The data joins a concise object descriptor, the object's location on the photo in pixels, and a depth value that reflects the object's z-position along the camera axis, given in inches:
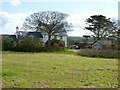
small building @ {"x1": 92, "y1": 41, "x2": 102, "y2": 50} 2179.4
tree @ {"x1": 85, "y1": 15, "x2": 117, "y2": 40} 2470.8
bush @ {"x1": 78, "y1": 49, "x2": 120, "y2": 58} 1396.4
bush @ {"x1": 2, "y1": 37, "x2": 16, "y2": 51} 1892.3
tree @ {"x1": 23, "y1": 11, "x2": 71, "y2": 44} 2379.4
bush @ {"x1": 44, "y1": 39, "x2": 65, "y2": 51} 1915.8
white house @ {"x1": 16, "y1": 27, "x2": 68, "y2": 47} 2581.2
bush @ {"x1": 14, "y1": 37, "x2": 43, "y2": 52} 1824.6
